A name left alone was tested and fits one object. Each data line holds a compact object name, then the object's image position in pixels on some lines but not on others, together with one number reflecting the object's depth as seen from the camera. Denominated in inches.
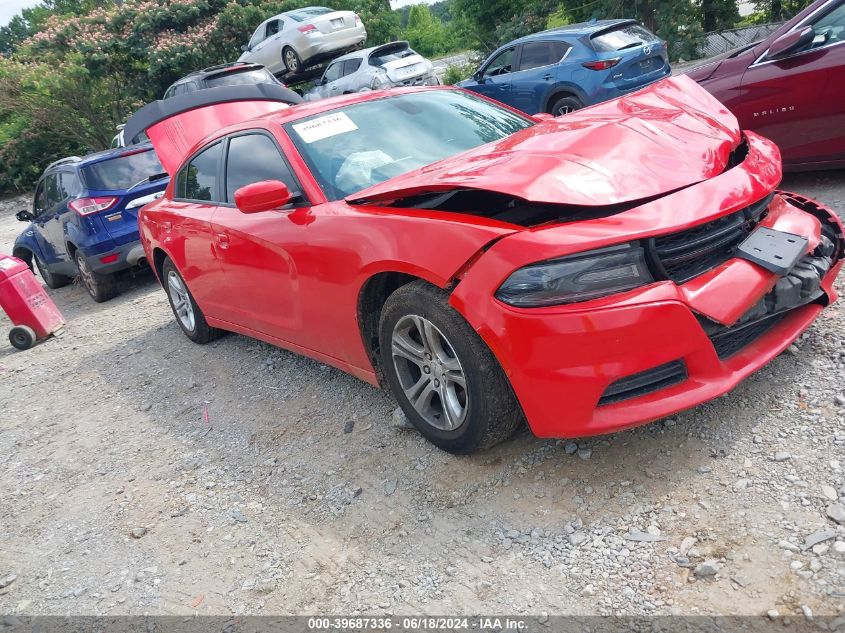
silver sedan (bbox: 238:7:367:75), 677.9
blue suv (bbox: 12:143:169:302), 318.0
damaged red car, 100.8
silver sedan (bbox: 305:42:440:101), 587.5
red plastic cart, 291.0
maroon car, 201.3
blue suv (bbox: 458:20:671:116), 405.4
